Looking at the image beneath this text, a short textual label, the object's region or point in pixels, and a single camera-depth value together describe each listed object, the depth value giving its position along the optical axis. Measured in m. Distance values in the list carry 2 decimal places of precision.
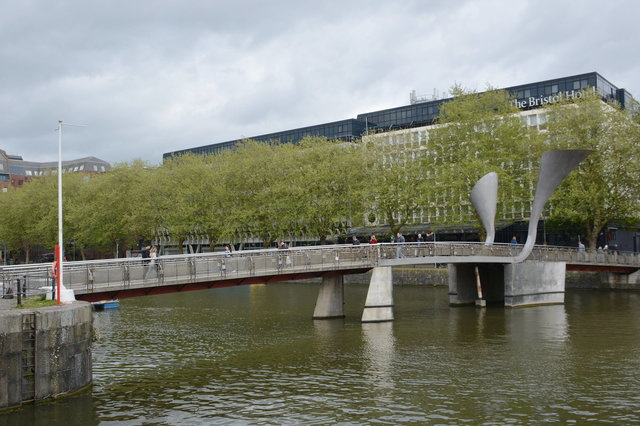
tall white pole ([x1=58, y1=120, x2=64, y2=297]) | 26.67
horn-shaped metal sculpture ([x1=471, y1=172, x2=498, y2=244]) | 51.47
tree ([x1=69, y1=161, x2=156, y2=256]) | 86.81
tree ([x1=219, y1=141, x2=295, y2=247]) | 75.62
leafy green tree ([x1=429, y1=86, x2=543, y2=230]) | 67.81
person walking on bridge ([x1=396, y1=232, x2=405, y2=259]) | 43.54
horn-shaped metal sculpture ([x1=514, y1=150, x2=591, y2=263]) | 47.84
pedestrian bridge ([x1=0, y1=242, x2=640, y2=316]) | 30.16
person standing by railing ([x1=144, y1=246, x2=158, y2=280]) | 32.29
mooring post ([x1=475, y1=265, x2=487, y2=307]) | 51.47
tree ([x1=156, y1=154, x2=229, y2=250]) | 82.19
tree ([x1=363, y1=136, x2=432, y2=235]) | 71.81
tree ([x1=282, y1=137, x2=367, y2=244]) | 72.38
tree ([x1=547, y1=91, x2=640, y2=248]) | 63.91
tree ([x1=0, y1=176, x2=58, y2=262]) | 102.18
